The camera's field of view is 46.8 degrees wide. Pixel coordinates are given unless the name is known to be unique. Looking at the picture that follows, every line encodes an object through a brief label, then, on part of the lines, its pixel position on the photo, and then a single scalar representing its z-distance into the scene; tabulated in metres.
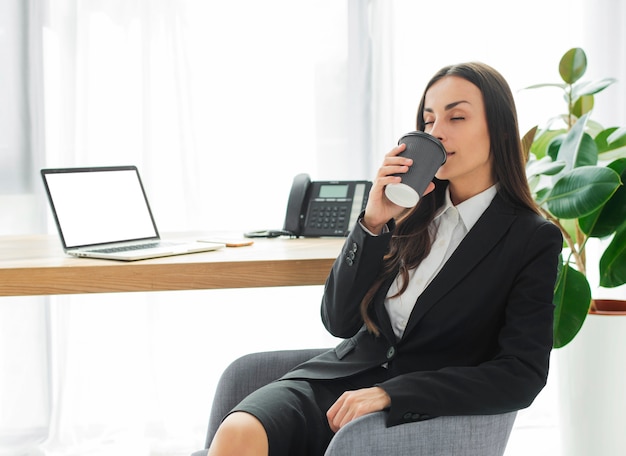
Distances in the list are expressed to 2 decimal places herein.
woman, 1.28
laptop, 1.79
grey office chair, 1.16
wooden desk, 1.58
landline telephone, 2.08
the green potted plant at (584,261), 1.86
